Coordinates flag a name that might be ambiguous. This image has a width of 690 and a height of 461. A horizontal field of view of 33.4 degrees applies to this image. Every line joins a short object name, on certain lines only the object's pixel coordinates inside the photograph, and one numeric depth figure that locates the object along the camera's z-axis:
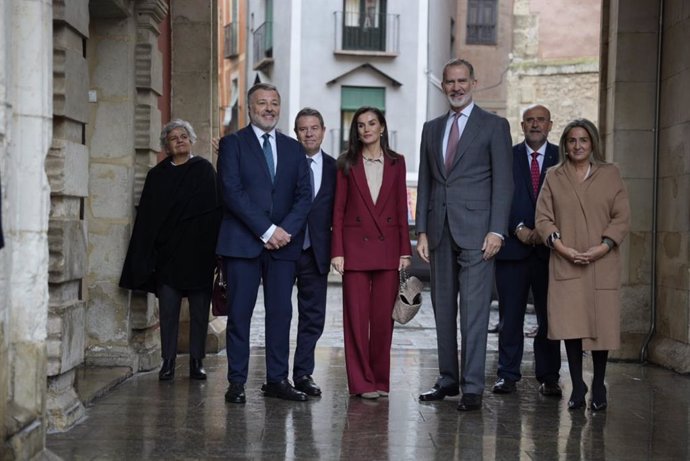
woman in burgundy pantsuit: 7.72
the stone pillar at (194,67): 10.98
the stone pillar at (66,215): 6.54
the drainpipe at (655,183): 10.34
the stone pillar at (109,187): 8.59
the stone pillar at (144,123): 8.83
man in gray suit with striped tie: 7.39
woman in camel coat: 7.37
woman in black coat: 8.49
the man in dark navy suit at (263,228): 7.49
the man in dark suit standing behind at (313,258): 7.94
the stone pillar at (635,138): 10.39
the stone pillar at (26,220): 5.33
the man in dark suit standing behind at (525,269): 8.14
